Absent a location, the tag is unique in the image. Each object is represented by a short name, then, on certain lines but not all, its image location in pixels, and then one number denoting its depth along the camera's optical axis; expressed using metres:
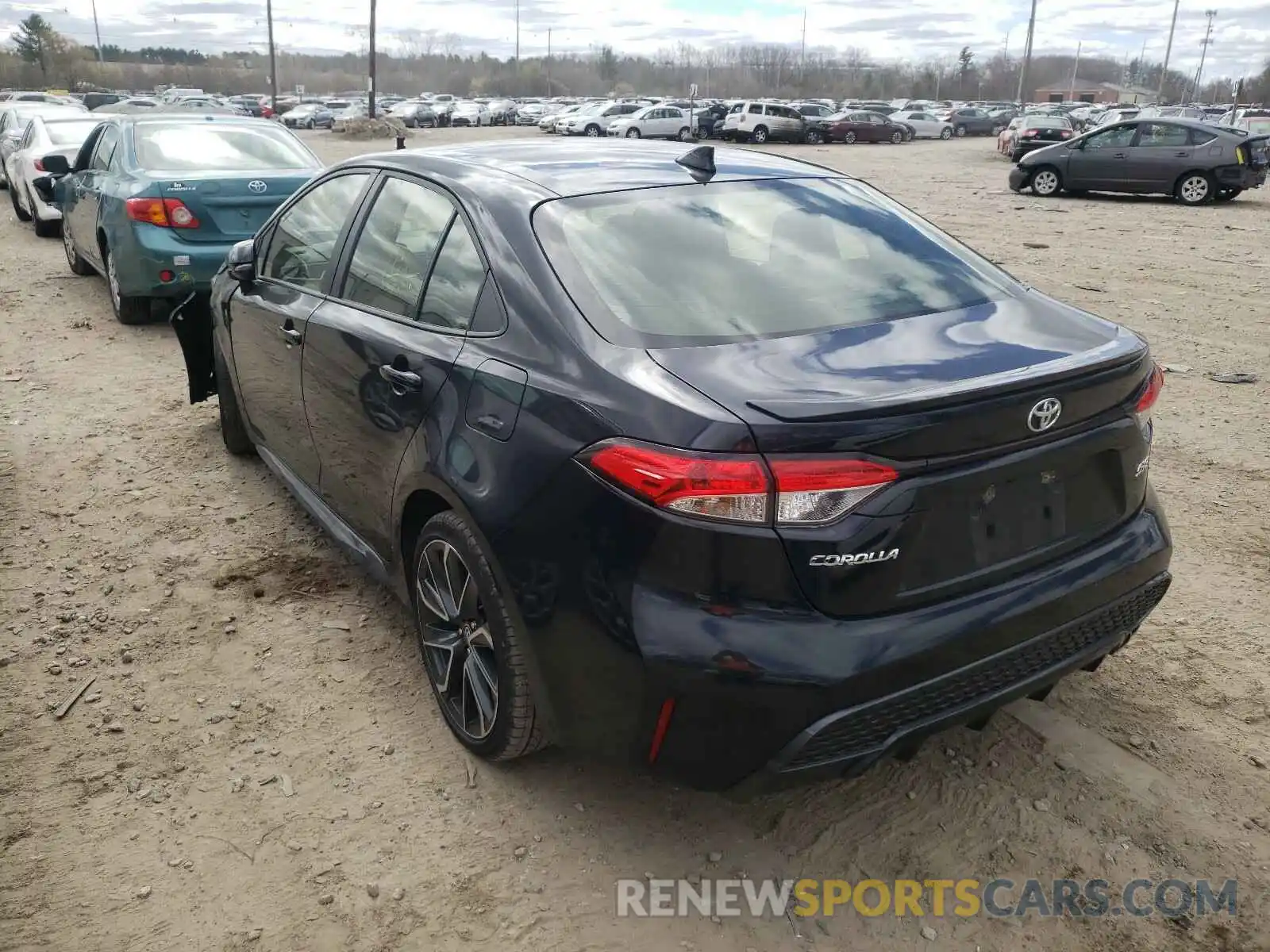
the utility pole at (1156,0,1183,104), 92.19
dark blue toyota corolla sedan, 2.16
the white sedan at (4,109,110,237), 12.67
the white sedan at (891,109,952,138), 47.88
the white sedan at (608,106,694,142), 41.19
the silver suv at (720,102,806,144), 40.38
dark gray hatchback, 17.59
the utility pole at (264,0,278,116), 63.88
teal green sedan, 7.55
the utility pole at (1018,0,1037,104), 60.67
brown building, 117.88
